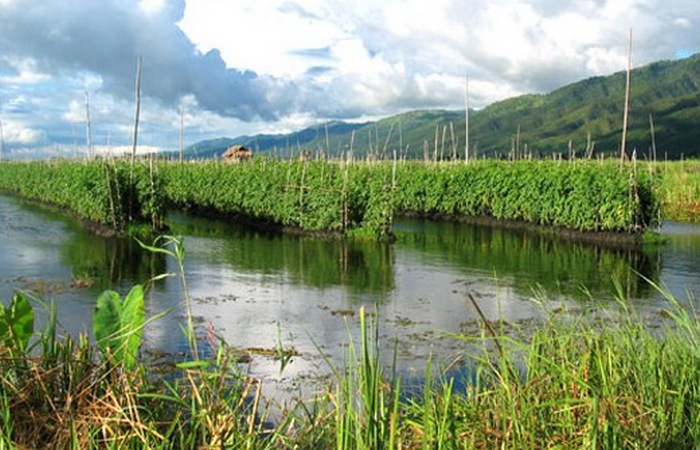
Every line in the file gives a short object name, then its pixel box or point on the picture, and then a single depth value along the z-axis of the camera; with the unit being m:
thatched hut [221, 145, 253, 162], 51.99
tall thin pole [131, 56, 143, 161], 24.70
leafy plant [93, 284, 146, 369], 4.22
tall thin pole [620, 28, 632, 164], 23.26
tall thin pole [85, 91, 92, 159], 32.16
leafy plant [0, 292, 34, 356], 4.31
